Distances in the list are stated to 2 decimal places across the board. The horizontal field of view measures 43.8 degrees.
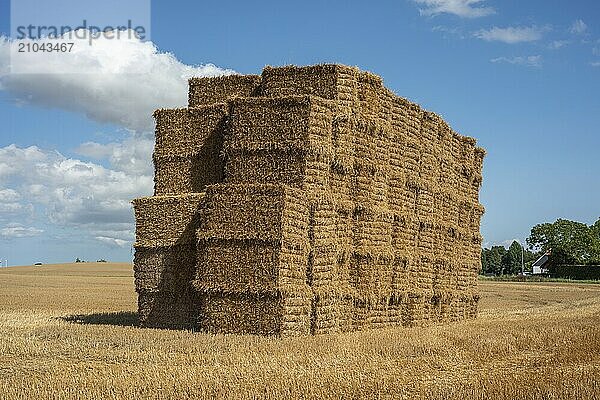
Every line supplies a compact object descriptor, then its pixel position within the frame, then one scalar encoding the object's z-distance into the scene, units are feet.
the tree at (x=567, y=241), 294.46
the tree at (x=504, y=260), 442.91
